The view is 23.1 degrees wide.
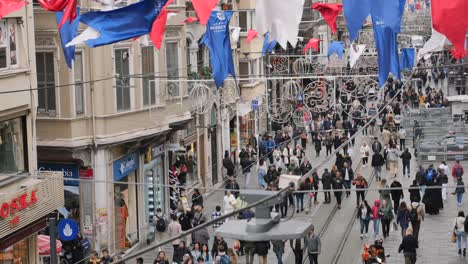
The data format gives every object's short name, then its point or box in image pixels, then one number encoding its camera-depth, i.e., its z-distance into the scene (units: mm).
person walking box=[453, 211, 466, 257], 30328
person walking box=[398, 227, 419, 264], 28531
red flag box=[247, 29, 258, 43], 41706
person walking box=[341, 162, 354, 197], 38906
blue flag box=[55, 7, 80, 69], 22598
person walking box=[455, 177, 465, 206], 37175
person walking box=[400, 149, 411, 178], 43538
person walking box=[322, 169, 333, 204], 36719
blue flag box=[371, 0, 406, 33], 16078
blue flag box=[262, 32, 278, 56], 40194
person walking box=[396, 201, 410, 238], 31875
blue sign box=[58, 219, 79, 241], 27438
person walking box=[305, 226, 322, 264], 28562
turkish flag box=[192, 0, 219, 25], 15812
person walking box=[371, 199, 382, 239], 32453
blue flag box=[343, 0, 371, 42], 16000
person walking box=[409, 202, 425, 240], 31328
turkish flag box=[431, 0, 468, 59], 14258
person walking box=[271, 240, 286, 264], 29375
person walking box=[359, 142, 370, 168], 44812
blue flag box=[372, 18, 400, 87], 19922
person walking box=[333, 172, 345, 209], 37156
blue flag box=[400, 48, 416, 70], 36978
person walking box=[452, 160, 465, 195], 38938
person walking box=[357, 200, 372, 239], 32531
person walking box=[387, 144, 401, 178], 43031
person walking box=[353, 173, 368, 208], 35250
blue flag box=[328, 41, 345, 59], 46538
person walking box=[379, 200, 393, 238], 32438
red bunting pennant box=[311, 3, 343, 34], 21625
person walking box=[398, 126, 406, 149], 50844
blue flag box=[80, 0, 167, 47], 17531
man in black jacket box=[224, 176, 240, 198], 38303
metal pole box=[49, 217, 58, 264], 19938
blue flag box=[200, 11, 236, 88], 24234
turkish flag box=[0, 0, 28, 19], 18734
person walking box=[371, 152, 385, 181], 41250
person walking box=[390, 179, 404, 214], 34906
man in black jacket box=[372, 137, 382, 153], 42609
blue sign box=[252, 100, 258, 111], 52625
